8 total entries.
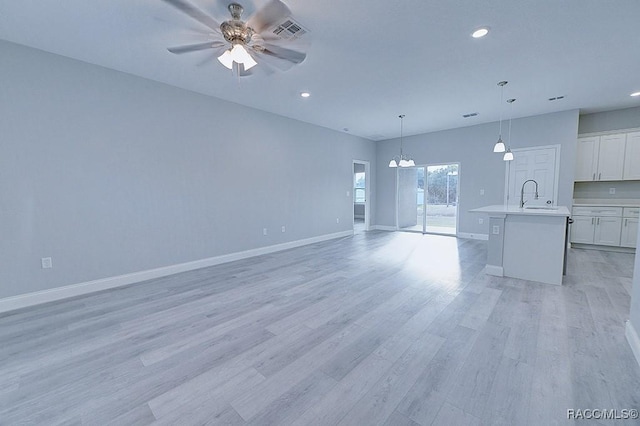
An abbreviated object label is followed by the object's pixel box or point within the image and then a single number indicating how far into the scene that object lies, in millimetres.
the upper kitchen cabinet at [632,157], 5031
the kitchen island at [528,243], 3371
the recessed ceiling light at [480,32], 2553
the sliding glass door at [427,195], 7223
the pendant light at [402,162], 5695
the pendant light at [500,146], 4115
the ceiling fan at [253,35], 1980
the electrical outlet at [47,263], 2971
